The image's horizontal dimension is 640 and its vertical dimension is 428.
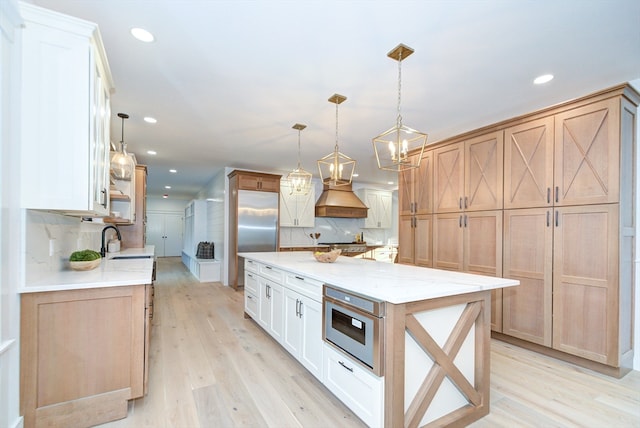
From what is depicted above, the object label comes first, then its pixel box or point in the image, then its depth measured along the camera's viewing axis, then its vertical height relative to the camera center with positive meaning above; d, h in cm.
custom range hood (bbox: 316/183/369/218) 724 +28
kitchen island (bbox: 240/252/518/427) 164 -85
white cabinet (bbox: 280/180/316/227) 679 +15
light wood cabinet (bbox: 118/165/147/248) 537 -16
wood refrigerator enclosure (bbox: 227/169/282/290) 591 +44
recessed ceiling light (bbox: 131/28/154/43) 194 +120
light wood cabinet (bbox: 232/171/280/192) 595 +69
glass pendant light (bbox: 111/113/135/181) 306 +50
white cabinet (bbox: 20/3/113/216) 166 +60
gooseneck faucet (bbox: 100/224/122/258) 407 -52
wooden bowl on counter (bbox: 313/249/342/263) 303 -43
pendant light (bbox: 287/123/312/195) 363 +48
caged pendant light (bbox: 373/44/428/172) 207 +53
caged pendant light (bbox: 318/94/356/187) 289 +49
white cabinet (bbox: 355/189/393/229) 817 +25
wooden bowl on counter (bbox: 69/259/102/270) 230 -42
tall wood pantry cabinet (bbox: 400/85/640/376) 256 -8
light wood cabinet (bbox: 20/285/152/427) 170 -89
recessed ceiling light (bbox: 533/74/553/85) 244 +117
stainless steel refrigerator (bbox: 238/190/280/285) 596 -17
